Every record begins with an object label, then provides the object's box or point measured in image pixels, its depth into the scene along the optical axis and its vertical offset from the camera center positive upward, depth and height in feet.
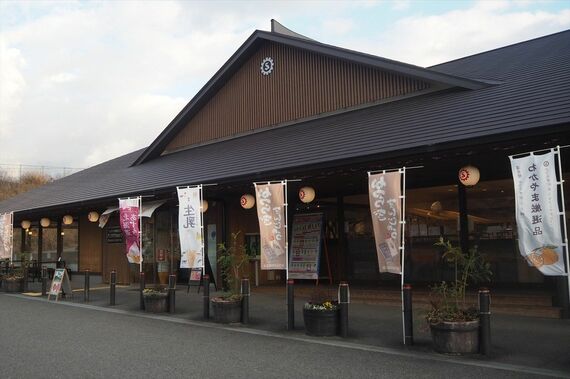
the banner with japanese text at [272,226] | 33.86 +0.86
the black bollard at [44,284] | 54.75 -4.34
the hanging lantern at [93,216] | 62.13 +3.28
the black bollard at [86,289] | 48.70 -4.45
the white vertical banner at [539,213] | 22.53 +0.90
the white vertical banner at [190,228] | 38.68 +0.98
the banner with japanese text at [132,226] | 44.20 +1.38
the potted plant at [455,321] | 24.02 -4.18
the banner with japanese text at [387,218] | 28.22 +1.00
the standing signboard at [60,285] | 50.11 -4.10
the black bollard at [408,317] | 26.27 -4.25
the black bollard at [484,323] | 23.62 -4.17
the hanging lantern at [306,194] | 39.14 +3.37
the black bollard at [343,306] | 28.78 -3.96
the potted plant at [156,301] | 39.88 -4.74
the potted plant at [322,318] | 29.22 -4.69
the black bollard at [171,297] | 39.73 -4.40
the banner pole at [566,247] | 21.77 -0.69
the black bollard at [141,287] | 41.86 -3.75
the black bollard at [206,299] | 36.55 -4.27
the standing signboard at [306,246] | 48.86 -0.82
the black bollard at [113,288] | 45.08 -4.13
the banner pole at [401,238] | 26.37 -0.16
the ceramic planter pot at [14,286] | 60.70 -4.95
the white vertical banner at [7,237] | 62.54 +0.98
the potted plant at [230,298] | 34.24 -4.04
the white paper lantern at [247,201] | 43.47 +3.29
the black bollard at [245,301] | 33.71 -4.16
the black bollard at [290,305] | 31.42 -4.16
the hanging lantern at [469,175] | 31.14 +3.61
